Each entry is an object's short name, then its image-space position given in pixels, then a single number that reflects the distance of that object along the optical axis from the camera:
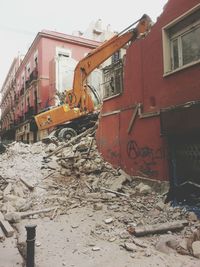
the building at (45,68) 17.10
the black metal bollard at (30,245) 3.01
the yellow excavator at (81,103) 8.33
